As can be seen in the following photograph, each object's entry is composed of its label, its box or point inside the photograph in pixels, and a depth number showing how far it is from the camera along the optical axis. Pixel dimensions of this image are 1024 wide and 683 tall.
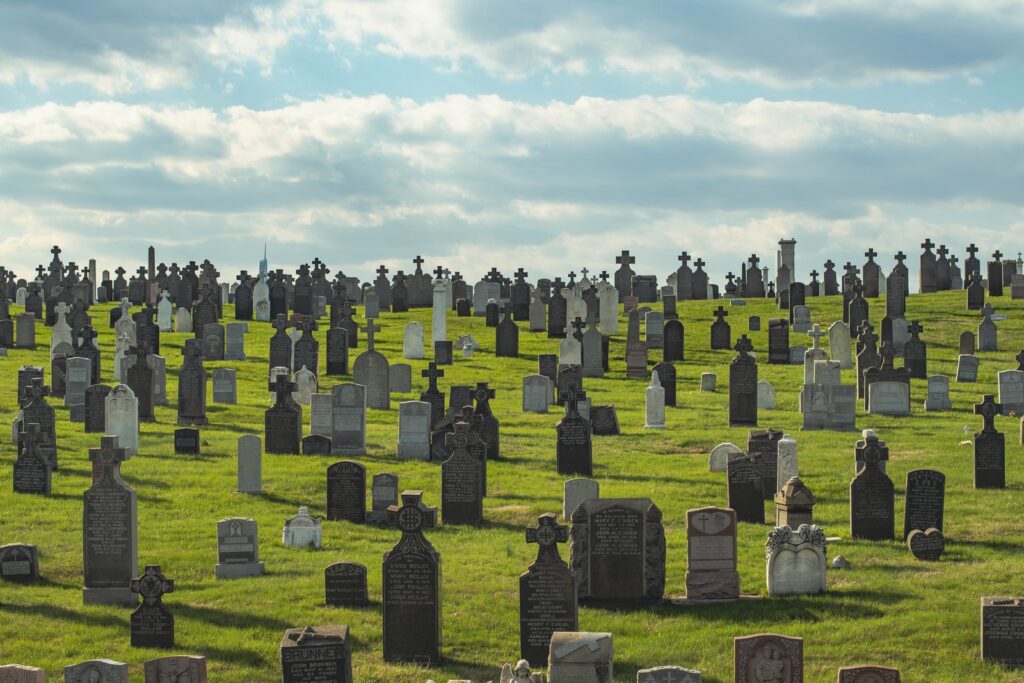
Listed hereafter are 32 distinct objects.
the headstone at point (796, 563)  17.30
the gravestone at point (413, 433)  27.31
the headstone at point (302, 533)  20.11
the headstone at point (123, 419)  27.58
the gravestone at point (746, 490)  21.53
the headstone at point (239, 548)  18.58
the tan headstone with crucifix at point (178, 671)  13.68
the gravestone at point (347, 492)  21.62
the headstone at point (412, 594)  15.41
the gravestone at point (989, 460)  23.62
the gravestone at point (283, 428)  27.91
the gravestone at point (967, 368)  38.34
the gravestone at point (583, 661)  13.45
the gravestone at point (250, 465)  23.42
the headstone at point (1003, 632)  15.02
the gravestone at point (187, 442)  27.34
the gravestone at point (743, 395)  31.55
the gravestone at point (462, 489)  21.81
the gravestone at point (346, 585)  17.05
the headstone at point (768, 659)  13.62
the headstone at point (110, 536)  17.73
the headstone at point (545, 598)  15.43
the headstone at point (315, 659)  13.88
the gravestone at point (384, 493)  22.02
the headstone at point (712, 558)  17.16
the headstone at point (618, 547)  17.23
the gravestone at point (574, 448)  25.86
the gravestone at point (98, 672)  13.43
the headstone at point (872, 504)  20.20
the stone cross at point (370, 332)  37.03
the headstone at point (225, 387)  35.03
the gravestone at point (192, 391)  31.28
